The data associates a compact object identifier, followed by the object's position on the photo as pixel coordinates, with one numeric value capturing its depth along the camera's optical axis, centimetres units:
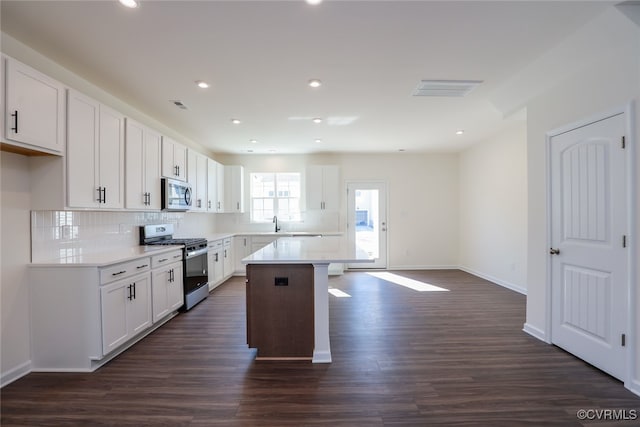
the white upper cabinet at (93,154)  242
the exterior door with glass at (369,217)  653
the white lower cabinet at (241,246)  596
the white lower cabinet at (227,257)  539
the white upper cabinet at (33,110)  194
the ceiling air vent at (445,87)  297
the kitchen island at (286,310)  251
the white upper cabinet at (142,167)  312
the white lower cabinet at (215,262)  478
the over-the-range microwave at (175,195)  378
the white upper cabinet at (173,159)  386
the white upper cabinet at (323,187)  627
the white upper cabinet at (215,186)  531
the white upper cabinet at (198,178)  461
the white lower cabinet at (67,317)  236
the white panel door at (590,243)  217
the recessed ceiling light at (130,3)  183
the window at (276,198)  656
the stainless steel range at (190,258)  379
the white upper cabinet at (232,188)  612
